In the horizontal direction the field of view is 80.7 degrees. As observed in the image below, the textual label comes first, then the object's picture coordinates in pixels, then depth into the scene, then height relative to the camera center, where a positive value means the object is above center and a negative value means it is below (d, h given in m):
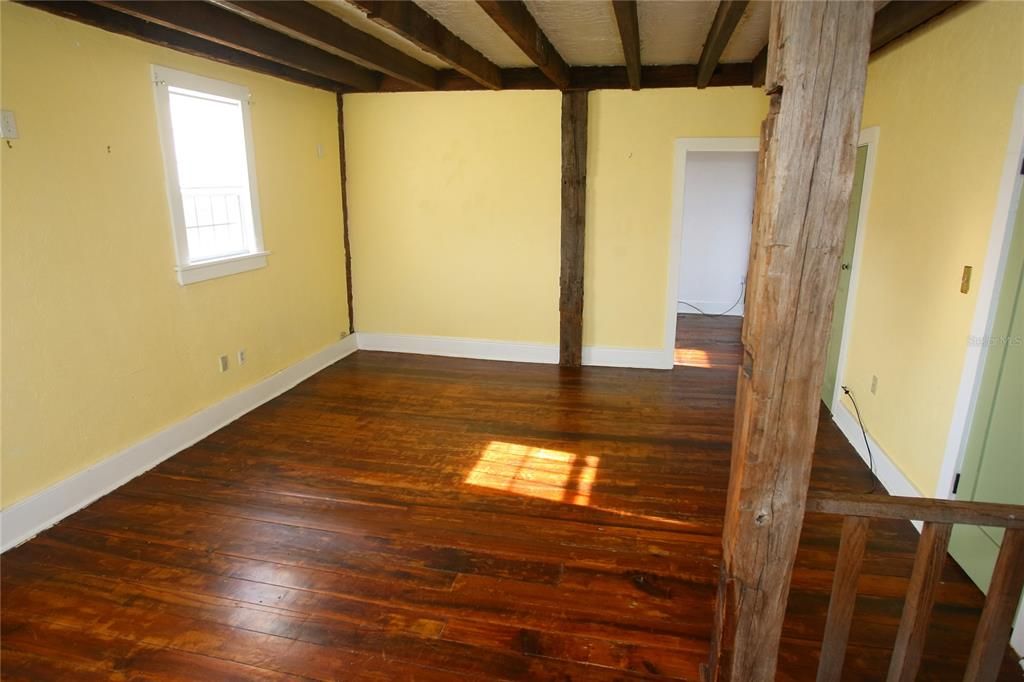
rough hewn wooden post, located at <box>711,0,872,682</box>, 1.31 -0.20
